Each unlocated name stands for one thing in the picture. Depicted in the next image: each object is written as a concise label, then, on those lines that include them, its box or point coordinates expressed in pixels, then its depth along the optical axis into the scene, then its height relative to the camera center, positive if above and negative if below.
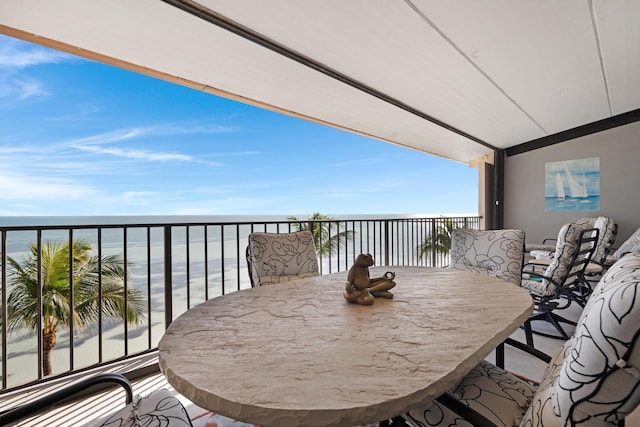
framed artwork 4.98 +0.44
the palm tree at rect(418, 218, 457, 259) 7.39 -0.76
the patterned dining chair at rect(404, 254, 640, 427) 0.49 -0.28
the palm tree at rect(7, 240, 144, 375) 4.07 -1.14
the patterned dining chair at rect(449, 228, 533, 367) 2.20 -0.33
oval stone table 0.61 -0.38
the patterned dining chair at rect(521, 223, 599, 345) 2.49 -0.56
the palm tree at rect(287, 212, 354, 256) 7.27 -0.61
